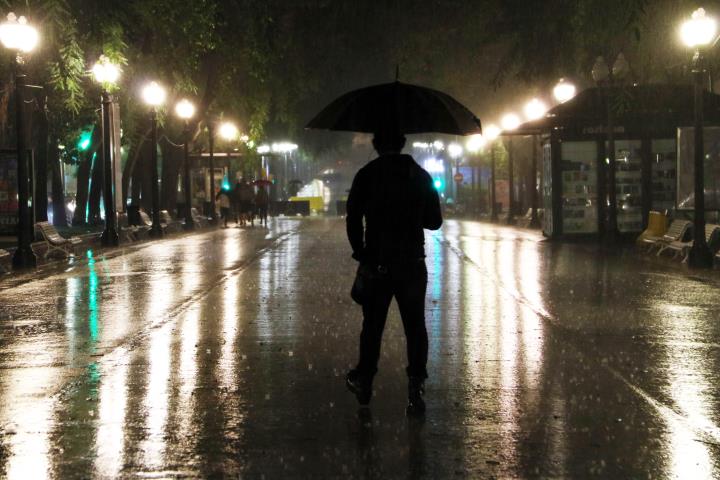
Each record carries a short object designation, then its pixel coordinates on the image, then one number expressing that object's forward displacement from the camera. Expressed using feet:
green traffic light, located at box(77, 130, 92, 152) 171.85
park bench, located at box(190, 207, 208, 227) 160.45
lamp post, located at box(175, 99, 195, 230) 142.00
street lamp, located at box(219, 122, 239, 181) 175.11
